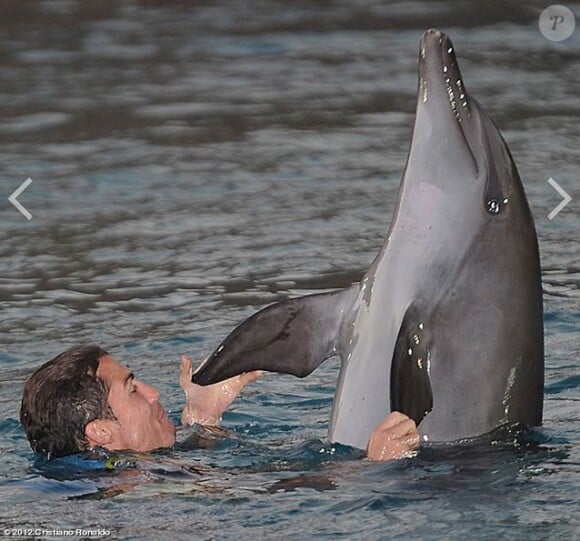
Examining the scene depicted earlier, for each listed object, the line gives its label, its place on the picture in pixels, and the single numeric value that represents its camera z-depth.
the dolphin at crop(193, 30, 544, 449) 12.66
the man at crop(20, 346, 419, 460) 13.17
